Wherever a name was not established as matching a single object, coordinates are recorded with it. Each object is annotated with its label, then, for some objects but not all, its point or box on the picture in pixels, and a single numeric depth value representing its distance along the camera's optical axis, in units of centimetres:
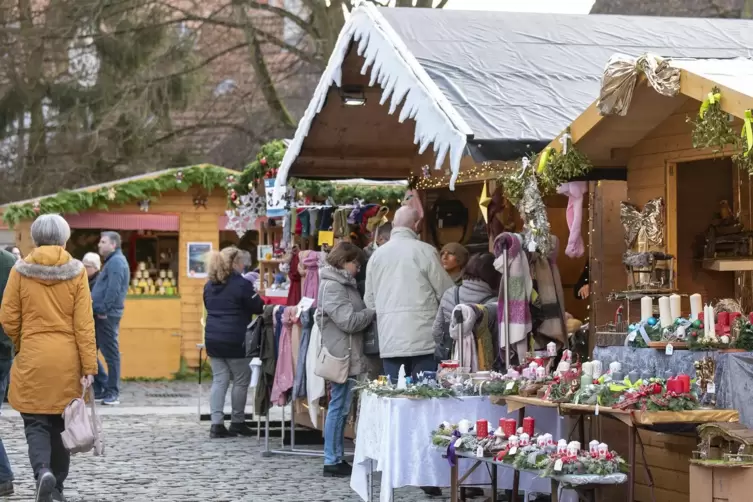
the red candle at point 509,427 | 1366
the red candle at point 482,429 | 1385
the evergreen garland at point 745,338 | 1332
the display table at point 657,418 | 1262
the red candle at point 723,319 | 1357
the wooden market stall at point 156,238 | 3442
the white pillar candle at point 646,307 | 1526
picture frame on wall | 3585
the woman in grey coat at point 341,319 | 1822
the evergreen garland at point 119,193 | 3386
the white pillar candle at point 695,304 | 1431
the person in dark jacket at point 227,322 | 2267
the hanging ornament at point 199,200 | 3577
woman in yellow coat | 1542
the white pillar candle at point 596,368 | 1410
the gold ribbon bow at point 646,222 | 1675
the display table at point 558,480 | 1237
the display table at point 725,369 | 1288
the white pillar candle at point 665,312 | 1445
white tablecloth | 1465
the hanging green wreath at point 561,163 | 1582
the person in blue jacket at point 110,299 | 2788
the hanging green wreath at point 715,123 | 1310
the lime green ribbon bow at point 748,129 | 1225
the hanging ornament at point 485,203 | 1835
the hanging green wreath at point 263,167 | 2552
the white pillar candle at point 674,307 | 1447
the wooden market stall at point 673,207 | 1564
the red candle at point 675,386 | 1288
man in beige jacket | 1718
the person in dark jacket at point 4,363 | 1668
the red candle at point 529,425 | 1372
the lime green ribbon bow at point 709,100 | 1308
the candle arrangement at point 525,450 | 1253
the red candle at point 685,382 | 1291
